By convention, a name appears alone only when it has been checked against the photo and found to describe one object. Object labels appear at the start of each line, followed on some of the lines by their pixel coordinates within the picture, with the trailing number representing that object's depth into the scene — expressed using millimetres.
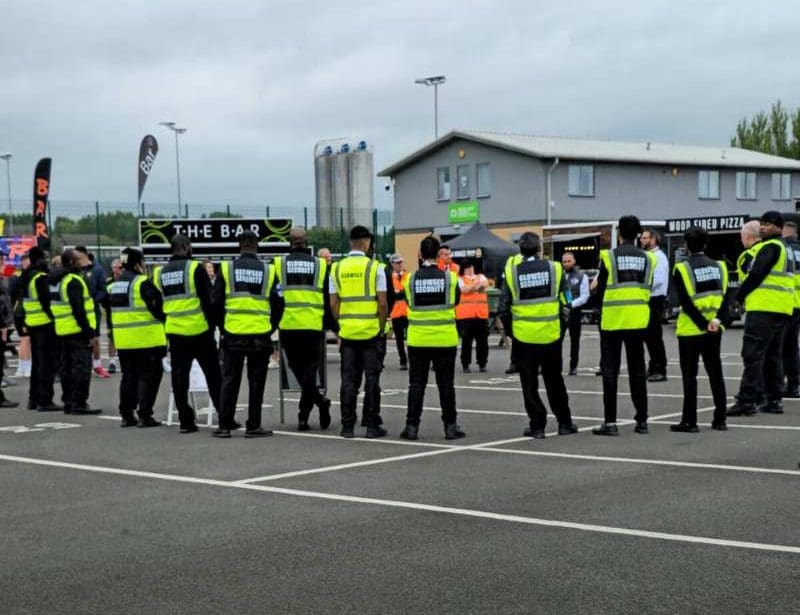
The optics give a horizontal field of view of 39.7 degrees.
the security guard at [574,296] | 16688
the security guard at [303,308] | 11336
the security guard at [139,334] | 12086
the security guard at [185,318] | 11453
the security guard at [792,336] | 12430
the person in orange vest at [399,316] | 18969
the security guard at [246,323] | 11148
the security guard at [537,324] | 10766
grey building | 50812
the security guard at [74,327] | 13367
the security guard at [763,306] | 11664
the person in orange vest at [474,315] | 17938
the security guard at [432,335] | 10758
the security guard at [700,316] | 10812
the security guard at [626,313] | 10695
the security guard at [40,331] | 13984
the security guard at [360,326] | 10977
